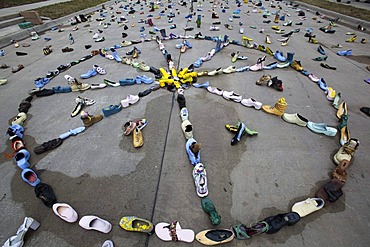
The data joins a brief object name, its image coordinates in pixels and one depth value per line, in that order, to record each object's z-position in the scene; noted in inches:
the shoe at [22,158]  84.0
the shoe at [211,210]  63.3
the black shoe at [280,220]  61.2
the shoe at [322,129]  96.6
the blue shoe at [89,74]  156.7
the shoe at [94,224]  61.6
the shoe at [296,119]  103.1
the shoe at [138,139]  93.5
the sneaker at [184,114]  107.6
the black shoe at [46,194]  69.9
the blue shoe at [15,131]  100.2
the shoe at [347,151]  81.7
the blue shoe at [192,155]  82.9
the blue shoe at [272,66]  164.6
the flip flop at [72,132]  99.9
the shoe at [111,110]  112.7
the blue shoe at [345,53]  191.6
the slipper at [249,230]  60.0
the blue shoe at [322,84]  136.0
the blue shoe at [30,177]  76.9
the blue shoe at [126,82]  143.5
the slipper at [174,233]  60.6
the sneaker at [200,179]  72.3
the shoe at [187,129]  95.8
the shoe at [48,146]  92.1
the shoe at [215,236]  58.7
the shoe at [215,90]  130.4
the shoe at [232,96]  122.8
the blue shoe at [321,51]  196.7
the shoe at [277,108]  107.5
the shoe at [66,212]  64.0
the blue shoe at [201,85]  137.5
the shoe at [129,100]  120.7
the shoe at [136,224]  61.5
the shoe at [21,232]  58.7
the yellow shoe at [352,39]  229.7
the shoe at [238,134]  93.2
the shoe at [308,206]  65.9
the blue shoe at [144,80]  145.3
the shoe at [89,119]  104.0
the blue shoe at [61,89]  137.6
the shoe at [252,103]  116.0
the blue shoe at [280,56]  179.0
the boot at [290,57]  165.3
